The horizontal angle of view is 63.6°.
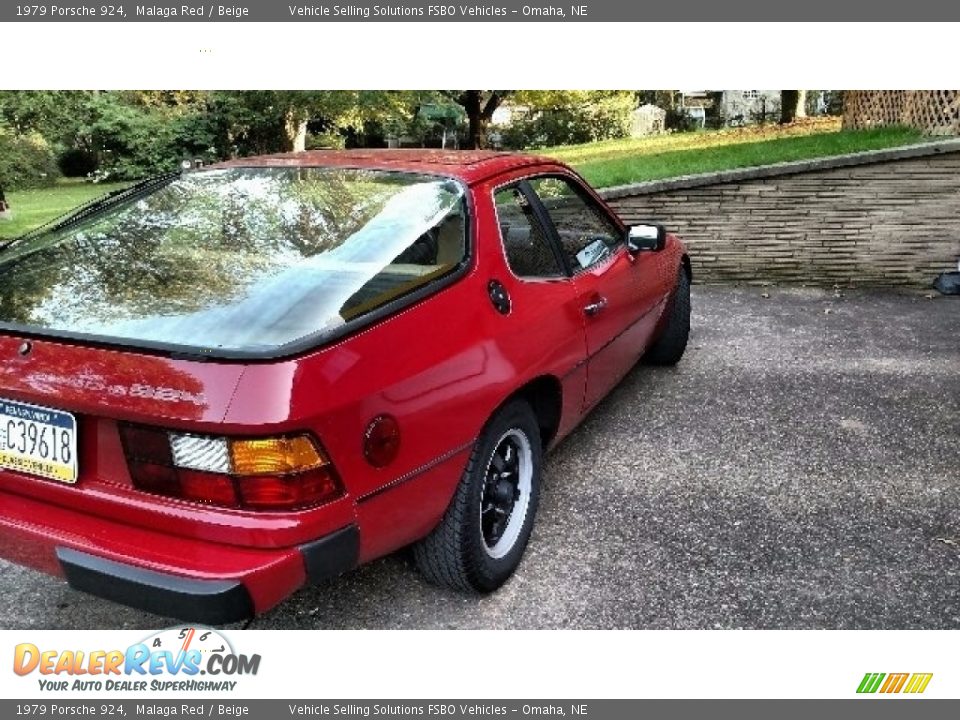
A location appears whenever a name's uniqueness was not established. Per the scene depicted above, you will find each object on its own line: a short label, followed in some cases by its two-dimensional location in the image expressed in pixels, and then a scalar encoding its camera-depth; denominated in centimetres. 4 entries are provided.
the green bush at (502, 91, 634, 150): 2247
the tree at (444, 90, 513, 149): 1705
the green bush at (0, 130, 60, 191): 1234
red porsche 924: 190
